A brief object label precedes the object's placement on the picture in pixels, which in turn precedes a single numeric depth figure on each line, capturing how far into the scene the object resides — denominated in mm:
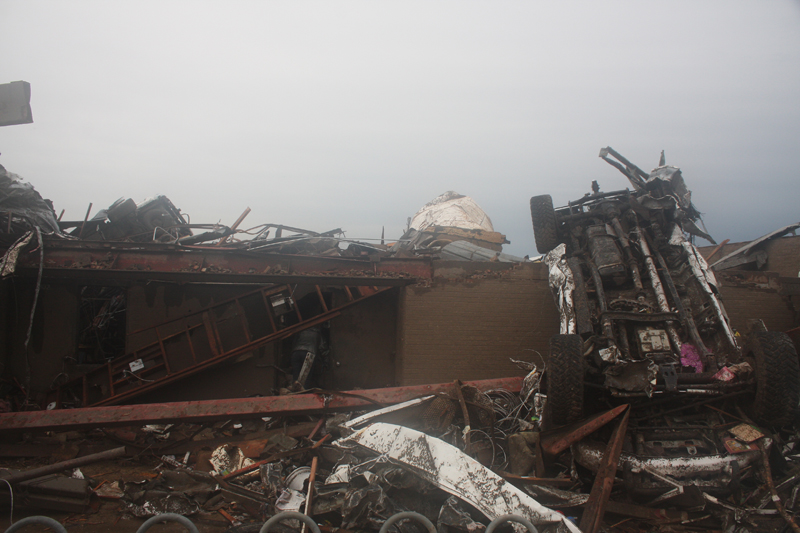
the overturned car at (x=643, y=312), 4172
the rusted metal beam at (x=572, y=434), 4148
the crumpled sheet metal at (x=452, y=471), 3459
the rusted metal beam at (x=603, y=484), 3484
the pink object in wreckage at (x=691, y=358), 4653
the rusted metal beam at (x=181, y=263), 6219
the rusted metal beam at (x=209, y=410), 4648
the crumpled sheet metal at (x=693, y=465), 3928
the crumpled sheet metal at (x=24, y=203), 6996
